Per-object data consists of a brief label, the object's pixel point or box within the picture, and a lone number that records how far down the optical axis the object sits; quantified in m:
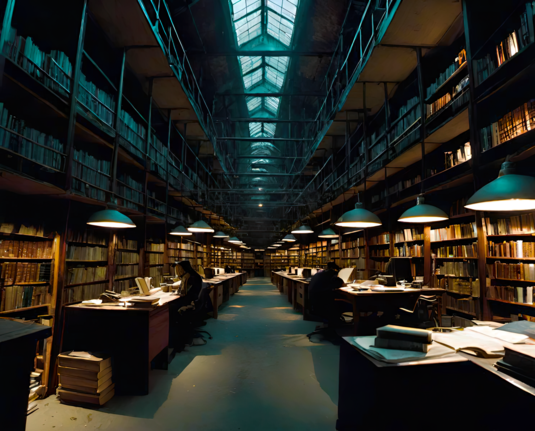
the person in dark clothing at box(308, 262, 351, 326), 4.82
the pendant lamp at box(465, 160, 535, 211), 1.88
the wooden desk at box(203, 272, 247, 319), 7.01
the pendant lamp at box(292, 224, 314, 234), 9.58
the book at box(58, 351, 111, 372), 2.79
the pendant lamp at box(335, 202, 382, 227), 4.63
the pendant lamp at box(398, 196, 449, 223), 3.95
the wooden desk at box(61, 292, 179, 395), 3.01
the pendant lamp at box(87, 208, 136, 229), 3.71
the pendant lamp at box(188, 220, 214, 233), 6.66
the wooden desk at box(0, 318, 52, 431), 1.49
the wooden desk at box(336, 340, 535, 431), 1.50
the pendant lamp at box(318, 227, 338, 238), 8.57
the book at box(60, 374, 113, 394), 2.76
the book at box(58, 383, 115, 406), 2.75
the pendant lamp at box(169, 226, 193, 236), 7.62
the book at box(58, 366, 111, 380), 2.78
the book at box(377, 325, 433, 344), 1.62
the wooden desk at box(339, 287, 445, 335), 4.18
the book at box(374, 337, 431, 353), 1.62
